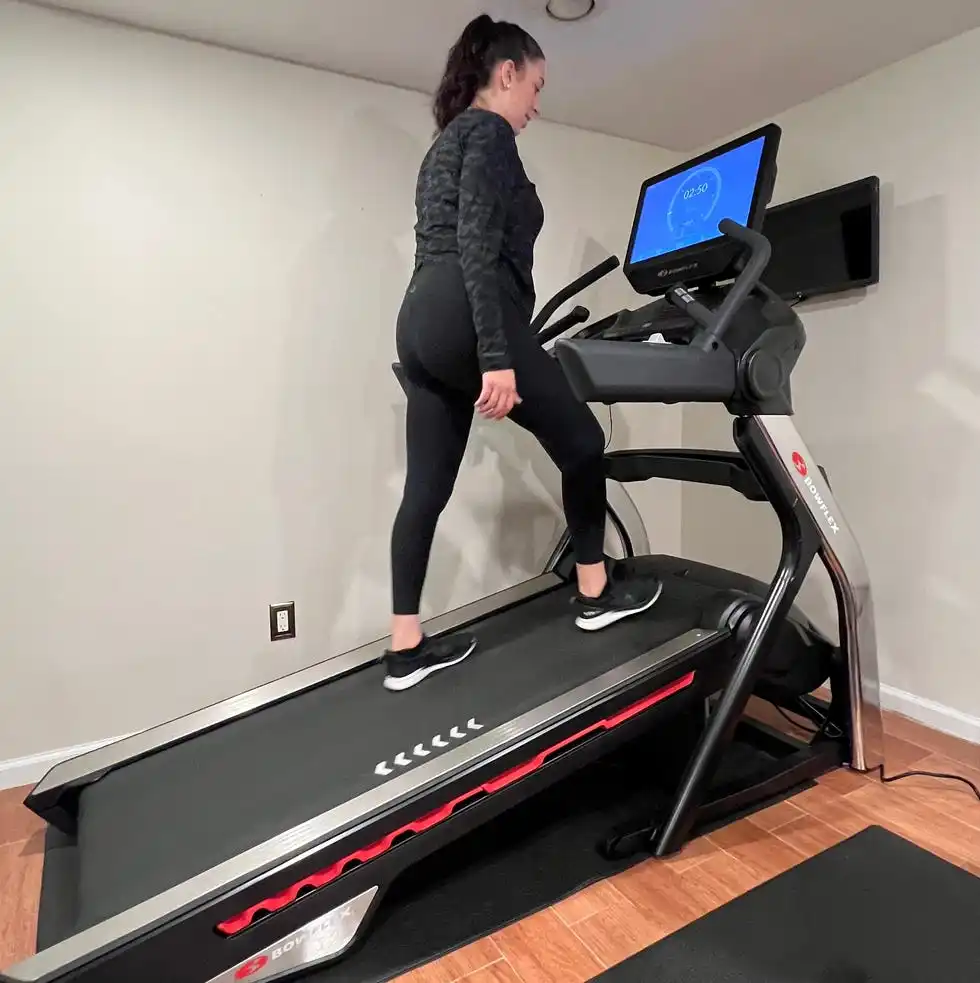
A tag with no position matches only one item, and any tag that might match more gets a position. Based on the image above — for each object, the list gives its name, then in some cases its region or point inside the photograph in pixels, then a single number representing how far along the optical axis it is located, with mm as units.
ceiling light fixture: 1898
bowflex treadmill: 1246
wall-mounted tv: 2275
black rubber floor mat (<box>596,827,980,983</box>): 1276
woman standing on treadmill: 1579
